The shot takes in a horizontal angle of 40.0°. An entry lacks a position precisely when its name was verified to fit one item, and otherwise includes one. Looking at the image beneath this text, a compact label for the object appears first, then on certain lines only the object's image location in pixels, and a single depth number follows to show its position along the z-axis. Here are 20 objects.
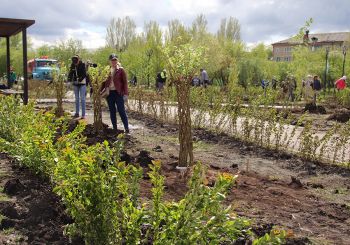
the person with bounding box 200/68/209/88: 25.00
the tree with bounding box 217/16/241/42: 67.62
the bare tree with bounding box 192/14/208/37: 48.03
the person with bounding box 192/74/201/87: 23.73
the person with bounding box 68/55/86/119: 12.20
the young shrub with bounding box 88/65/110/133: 9.10
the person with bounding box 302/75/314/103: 20.11
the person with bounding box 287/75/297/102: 20.75
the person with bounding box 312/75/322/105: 20.92
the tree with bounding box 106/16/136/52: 68.62
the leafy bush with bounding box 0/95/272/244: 2.45
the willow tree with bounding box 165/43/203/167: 5.80
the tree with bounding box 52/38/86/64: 41.03
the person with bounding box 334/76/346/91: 21.44
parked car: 33.95
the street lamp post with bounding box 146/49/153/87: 37.03
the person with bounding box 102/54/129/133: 9.25
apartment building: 98.19
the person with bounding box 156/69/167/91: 23.31
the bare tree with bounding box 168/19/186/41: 45.18
